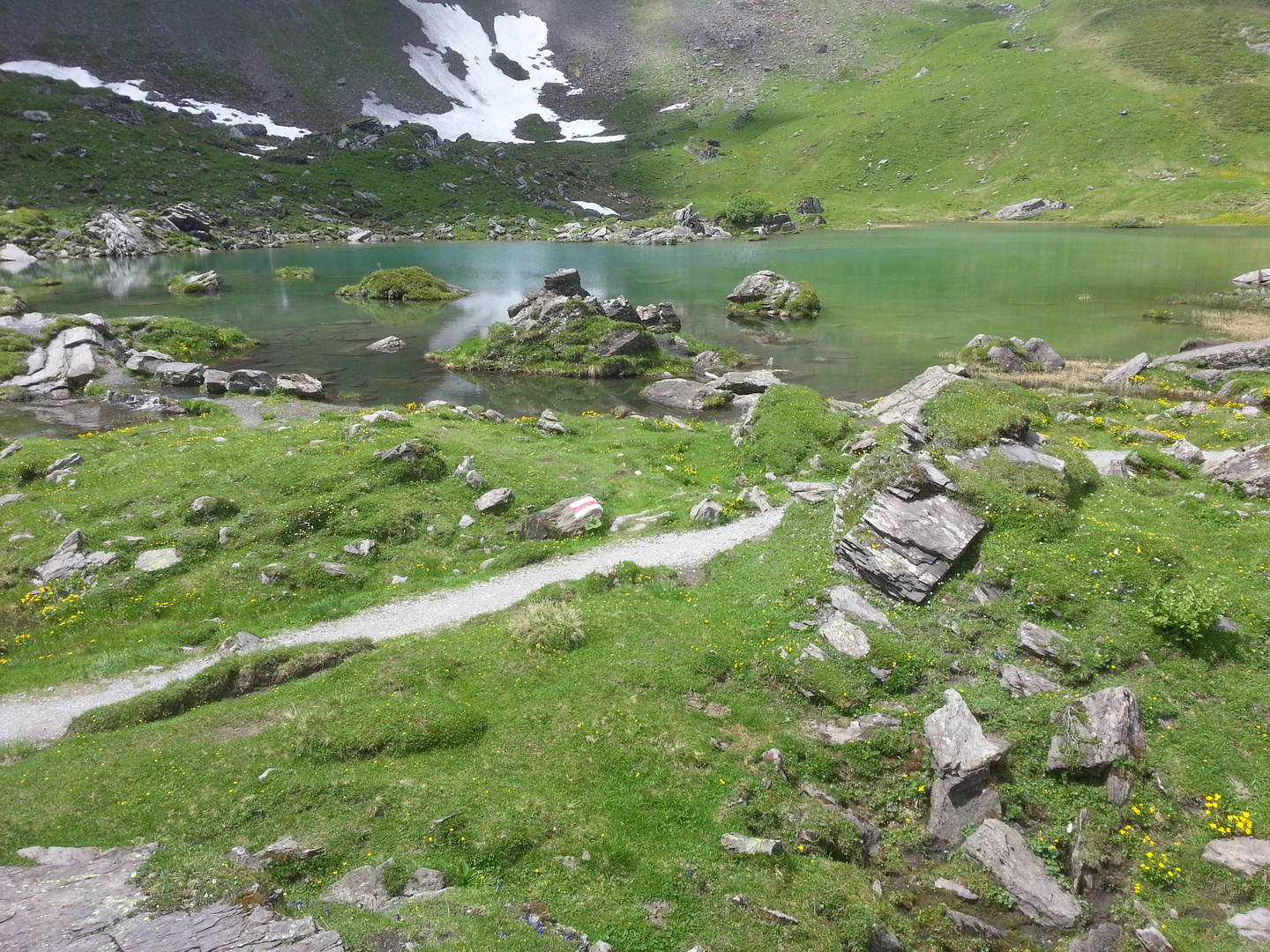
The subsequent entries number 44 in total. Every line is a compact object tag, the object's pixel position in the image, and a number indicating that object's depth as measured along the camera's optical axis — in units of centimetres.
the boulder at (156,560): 2428
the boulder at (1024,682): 1702
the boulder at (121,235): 14450
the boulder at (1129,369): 4938
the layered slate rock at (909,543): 2122
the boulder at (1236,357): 4831
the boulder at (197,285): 10069
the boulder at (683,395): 5247
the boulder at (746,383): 5512
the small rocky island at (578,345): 6359
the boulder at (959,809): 1441
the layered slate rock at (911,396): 4094
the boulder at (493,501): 2912
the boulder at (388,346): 7088
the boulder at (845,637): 1889
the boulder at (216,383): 5497
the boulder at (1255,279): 7912
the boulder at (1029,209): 18475
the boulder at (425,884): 1190
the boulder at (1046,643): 1786
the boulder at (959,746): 1479
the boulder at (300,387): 5431
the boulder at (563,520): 2809
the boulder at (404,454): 3114
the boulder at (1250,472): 2519
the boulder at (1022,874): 1253
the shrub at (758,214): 19938
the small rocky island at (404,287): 10062
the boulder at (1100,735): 1482
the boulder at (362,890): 1157
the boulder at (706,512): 2838
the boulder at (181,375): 5750
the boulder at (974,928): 1223
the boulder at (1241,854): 1269
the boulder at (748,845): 1318
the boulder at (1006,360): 5547
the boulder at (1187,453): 2897
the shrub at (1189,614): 1750
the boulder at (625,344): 6366
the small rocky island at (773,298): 8300
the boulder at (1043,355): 5506
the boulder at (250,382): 5500
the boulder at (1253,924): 1141
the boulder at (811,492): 2869
